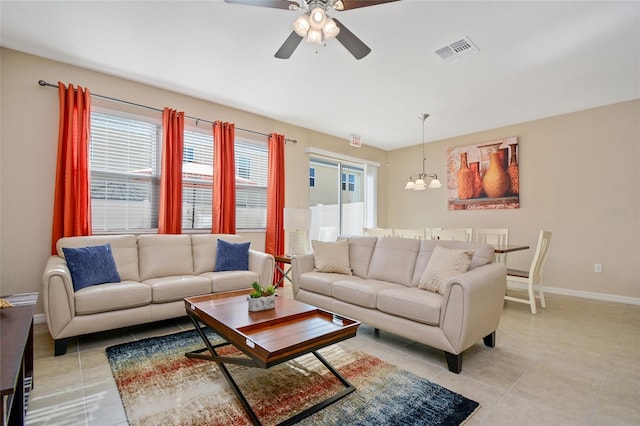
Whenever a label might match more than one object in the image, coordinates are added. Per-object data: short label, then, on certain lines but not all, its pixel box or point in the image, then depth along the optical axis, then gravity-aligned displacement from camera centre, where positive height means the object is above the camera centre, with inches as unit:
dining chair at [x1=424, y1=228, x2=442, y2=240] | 172.9 -8.6
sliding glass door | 229.6 +17.3
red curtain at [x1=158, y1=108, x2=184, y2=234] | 150.4 +22.7
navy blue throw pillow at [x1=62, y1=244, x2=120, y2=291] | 107.0 -16.5
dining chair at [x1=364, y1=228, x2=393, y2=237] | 189.9 -8.1
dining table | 140.7 -14.1
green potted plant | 87.1 -22.7
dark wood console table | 38.8 -19.6
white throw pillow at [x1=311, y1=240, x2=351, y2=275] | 139.9 -17.2
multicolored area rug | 66.2 -42.4
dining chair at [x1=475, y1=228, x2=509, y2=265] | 170.6 -10.6
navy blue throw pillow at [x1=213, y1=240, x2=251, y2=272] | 144.2 -17.7
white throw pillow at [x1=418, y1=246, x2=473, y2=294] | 103.0 -16.8
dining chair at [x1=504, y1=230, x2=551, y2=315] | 143.1 -26.7
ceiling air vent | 111.0 +63.5
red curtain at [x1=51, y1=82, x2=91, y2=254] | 126.0 +21.4
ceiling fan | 77.5 +51.7
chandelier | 182.1 +21.3
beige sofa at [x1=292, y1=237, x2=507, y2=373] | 86.5 -25.3
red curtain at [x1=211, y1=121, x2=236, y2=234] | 169.2 +22.3
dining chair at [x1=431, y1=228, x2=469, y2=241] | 165.8 -8.3
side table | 160.2 -22.0
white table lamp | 173.1 -4.3
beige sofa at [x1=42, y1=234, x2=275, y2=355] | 95.9 -24.0
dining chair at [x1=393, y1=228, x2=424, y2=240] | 173.8 -8.3
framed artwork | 201.3 +30.2
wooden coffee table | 64.2 -26.6
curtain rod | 124.3 +54.9
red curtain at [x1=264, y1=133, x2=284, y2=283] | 191.5 +12.2
